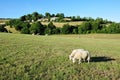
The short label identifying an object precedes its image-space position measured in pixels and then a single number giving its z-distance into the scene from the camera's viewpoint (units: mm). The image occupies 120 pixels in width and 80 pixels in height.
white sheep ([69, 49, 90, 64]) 8462
